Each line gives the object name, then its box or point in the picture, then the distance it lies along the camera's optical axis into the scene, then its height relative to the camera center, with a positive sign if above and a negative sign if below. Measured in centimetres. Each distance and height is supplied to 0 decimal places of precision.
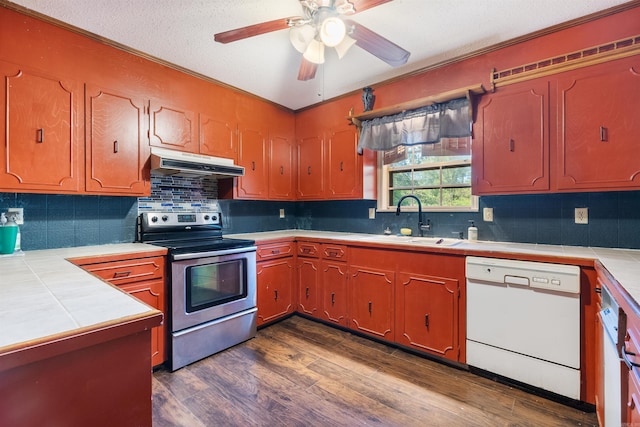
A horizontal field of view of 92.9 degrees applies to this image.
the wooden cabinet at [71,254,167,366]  193 -42
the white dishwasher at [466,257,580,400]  177 -69
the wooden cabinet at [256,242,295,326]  289 -66
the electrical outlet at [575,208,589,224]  215 -2
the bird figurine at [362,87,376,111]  304 +115
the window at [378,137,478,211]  271 +37
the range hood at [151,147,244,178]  239 +42
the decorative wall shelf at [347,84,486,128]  233 +96
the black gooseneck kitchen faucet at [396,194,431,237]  280 -9
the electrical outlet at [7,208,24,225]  206 +1
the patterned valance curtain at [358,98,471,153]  247 +78
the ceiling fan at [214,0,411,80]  158 +103
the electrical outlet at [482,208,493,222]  253 -1
